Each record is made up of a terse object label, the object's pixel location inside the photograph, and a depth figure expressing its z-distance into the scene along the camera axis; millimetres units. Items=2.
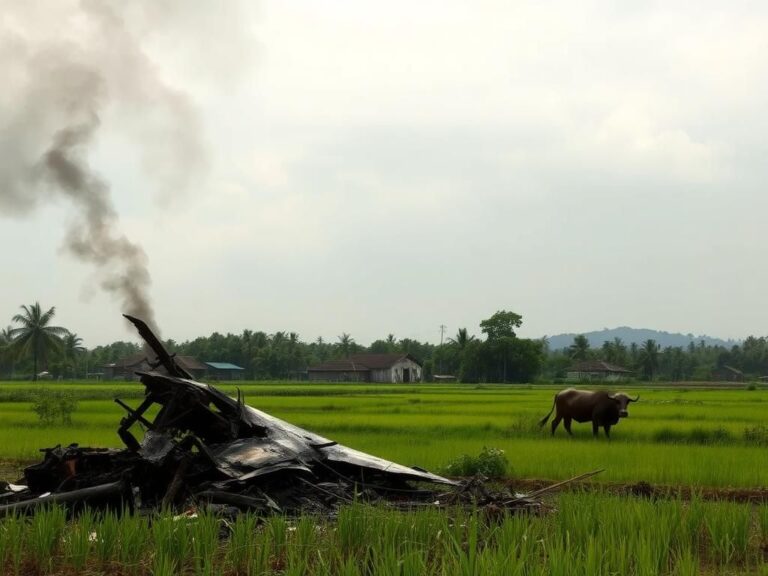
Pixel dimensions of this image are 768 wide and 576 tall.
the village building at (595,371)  80438
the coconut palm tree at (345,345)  99475
